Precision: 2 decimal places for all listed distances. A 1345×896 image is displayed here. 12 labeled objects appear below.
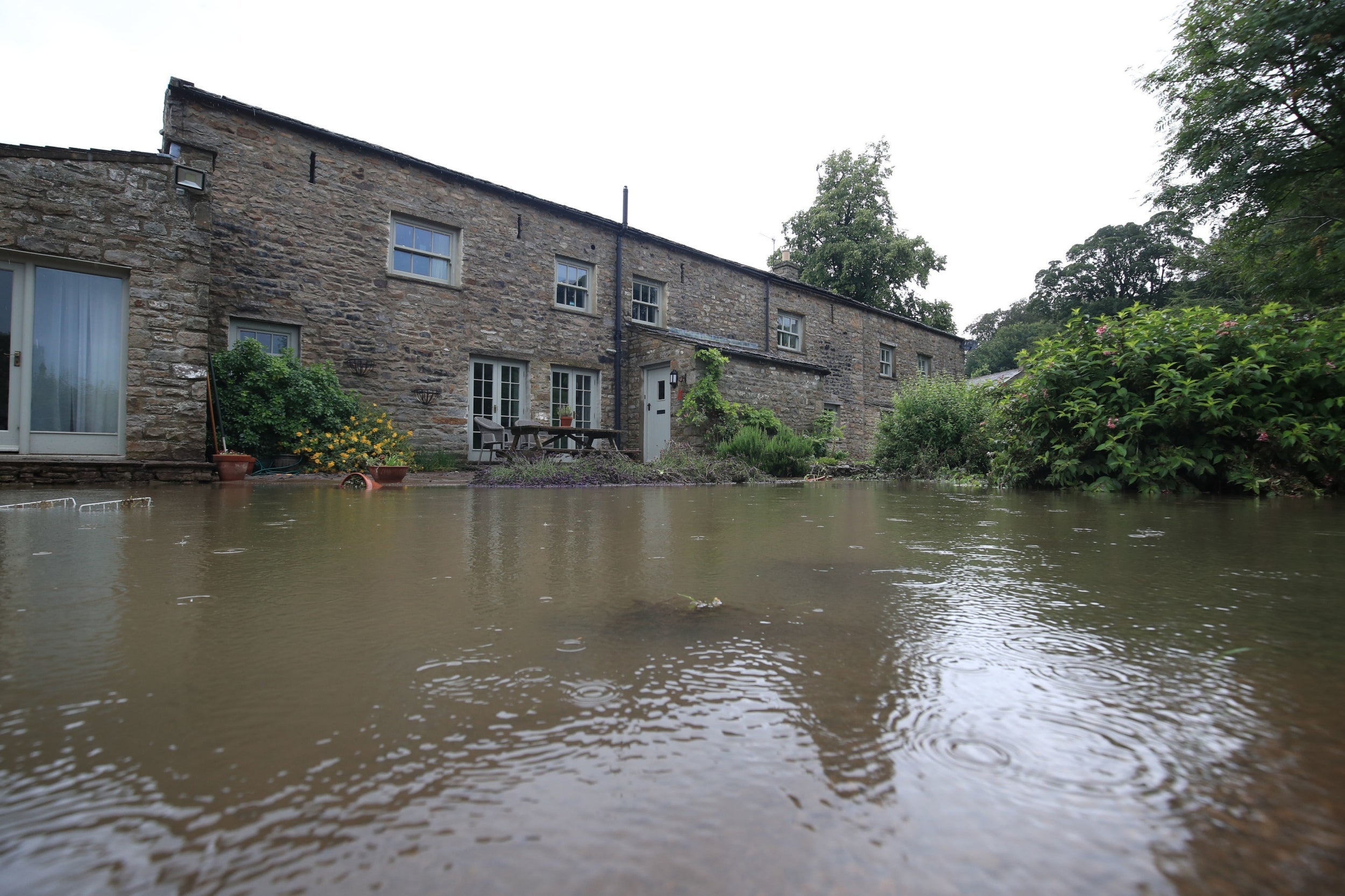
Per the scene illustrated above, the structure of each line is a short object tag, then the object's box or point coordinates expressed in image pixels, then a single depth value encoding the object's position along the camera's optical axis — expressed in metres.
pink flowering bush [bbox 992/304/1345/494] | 4.61
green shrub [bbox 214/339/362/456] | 7.46
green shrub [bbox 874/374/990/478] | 8.53
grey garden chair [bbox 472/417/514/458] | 8.96
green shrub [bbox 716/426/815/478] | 9.23
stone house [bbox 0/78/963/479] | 6.10
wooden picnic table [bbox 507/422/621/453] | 8.63
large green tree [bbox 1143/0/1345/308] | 7.64
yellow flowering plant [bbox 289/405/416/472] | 7.77
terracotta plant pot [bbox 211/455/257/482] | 6.16
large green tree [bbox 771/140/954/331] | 23.84
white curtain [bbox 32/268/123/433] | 6.05
